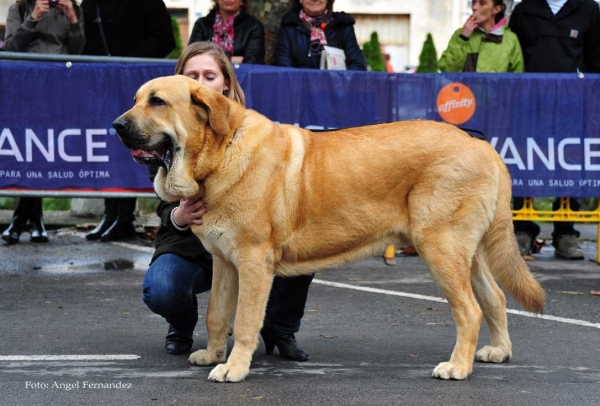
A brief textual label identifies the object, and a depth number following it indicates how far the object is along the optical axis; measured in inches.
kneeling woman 401.4
